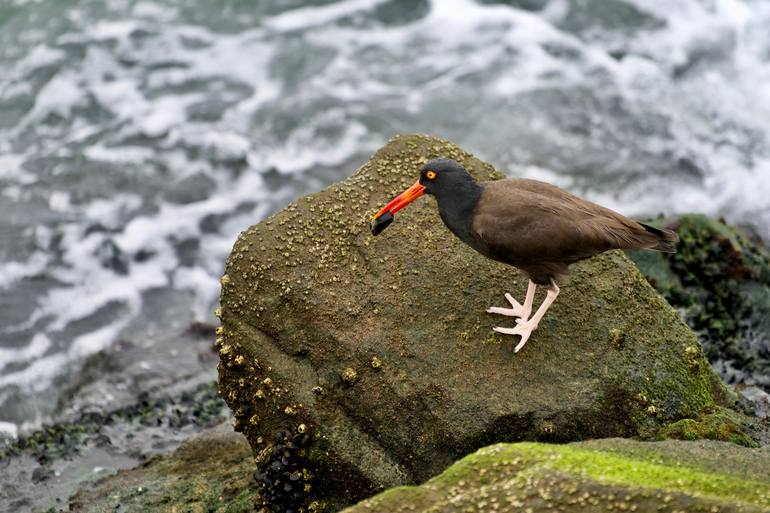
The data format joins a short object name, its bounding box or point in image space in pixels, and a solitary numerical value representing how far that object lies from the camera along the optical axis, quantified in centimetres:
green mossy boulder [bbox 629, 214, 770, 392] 1420
